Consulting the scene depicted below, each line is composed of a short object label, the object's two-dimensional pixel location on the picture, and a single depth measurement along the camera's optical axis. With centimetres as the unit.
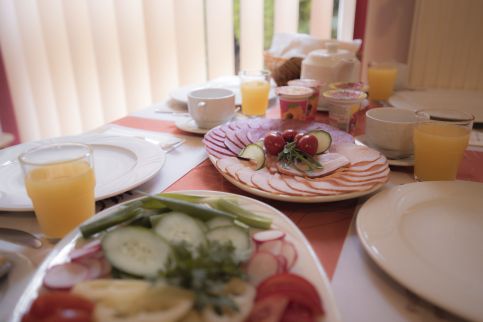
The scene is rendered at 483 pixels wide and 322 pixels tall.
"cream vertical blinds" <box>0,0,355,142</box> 220
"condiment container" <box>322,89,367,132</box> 117
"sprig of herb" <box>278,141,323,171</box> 89
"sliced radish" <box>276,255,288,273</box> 51
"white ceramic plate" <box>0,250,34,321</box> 53
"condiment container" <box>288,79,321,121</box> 128
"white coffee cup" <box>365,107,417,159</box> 97
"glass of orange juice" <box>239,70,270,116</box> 137
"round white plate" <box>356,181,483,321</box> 51
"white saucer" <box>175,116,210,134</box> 122
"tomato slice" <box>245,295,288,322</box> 43
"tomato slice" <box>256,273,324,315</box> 45
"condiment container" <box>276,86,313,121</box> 122
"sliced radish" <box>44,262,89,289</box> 48
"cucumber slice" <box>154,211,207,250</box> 54
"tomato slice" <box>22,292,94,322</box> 43
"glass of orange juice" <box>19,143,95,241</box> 68
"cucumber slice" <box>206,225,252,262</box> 53
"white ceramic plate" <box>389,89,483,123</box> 143
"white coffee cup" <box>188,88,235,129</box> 121
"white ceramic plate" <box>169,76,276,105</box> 156
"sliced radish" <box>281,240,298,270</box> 52
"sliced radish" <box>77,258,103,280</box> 50
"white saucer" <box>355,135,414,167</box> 96
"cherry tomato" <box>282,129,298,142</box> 98
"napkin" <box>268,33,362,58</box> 175
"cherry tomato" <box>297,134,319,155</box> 92
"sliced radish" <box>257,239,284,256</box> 54
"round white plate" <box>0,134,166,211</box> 79
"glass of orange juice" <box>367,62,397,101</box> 155
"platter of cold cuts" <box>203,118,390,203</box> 78
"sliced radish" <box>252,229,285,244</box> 56
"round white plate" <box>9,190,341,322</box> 45
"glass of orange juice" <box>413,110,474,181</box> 87
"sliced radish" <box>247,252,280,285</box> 50
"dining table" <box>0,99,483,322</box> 53
